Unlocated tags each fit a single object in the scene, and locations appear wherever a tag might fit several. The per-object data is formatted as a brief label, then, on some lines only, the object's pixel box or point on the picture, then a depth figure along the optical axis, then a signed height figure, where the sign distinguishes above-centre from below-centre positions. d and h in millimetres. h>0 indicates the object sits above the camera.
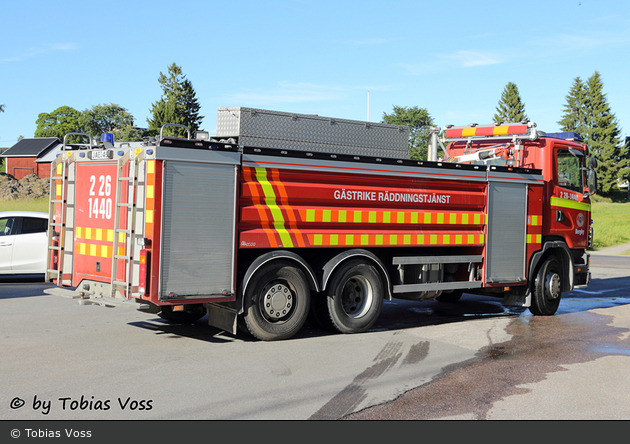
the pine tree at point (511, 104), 86125 +18368
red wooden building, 80000 +7967
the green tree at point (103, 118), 91812 +15273
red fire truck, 7098 +17
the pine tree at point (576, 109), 83250 +17457
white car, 12984 -583
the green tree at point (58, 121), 103875 +16578
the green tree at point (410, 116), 82312 +15550
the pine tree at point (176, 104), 64938 +12828
